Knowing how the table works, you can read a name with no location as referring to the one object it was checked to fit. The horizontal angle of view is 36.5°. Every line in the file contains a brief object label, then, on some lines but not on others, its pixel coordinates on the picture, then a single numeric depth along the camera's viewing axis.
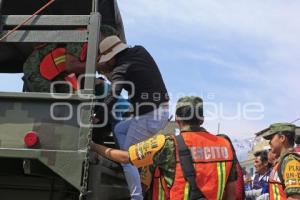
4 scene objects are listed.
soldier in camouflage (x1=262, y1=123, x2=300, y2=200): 3.26
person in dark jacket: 3.50
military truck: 2.72
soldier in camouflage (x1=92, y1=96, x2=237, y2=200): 3.04
